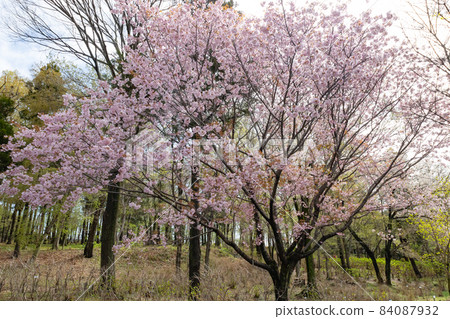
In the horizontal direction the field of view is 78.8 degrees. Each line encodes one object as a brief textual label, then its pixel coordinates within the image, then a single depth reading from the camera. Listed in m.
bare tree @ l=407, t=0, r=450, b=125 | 5.25
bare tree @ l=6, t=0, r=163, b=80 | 8.20
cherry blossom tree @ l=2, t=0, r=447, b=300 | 4.87
